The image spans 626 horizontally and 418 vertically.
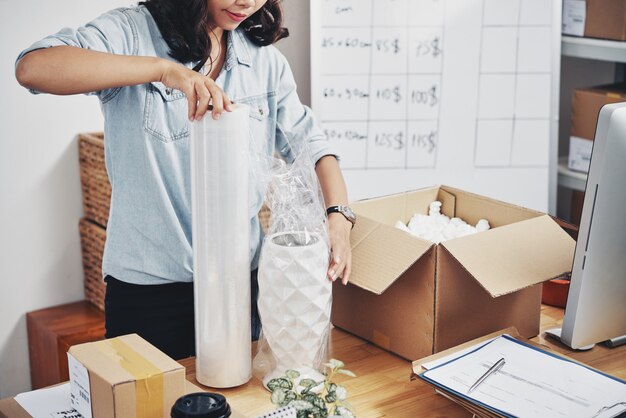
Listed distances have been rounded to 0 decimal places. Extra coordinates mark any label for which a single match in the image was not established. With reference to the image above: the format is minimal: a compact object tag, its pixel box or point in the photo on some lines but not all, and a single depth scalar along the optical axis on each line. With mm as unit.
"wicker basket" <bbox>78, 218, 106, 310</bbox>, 2525
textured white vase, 1290
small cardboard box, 1078
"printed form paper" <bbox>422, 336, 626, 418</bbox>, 1254
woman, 1307
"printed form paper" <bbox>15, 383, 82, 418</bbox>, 1219
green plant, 1075
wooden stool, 2424
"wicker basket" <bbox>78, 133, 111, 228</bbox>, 2449
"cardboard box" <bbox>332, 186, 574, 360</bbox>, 1426
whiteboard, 2455
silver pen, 1304
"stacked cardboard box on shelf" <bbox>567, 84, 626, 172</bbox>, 2653
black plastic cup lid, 994
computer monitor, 1353
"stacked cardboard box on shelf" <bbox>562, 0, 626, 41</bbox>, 2559
